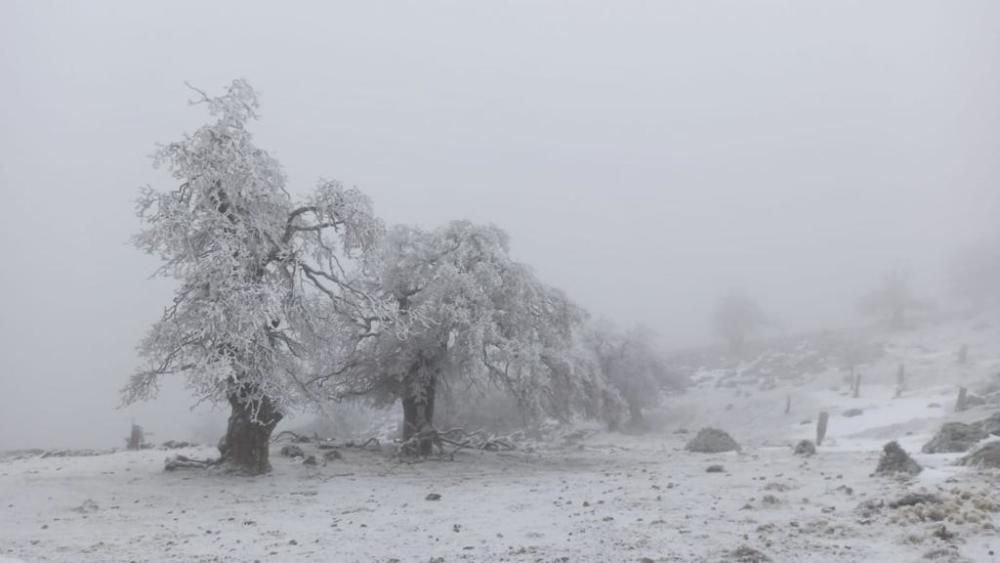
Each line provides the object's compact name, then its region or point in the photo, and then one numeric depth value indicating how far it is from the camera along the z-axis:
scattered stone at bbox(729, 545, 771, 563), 6.70
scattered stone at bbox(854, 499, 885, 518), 8.14
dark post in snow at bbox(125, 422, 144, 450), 24.11
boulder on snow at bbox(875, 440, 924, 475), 10.66
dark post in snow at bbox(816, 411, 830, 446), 24.67
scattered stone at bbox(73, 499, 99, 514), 10.91
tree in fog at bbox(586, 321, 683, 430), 41.19
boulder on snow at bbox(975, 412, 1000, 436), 13.66
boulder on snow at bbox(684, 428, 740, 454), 22.05
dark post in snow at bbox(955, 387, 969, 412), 27.62
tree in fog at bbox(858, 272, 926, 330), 60.12
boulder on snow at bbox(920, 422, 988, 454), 13.66
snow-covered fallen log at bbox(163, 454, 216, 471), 15.05
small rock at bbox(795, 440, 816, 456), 16.23
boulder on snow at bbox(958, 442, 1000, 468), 10.17
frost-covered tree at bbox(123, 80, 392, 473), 13.52
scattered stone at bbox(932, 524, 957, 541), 6.77
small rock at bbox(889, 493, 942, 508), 8.16
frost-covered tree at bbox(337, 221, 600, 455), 18.45
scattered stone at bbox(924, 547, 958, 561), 6.28
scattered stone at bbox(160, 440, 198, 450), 22.42
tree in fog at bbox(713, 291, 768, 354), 69.12
